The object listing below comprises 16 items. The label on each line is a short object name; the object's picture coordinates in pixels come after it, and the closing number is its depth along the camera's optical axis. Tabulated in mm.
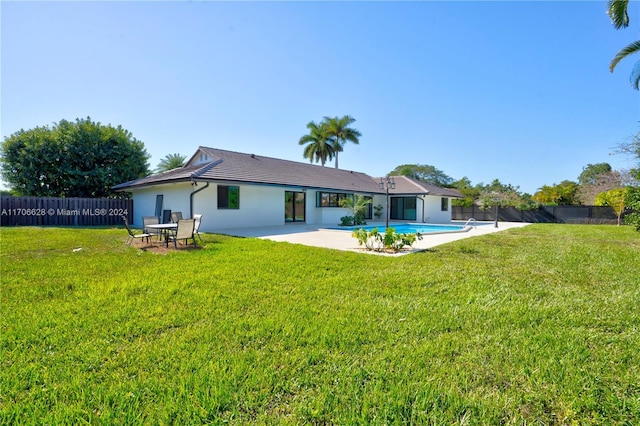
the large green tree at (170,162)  37375
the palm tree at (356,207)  21406
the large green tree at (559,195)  32812
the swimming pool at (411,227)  19275
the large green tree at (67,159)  22625
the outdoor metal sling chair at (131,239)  9470
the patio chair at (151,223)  10422
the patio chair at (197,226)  9597
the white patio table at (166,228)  9531
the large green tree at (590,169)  50481
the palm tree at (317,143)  37719
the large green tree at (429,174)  60594
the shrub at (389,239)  9039
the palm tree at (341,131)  37625
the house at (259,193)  15656
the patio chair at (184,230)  8936
